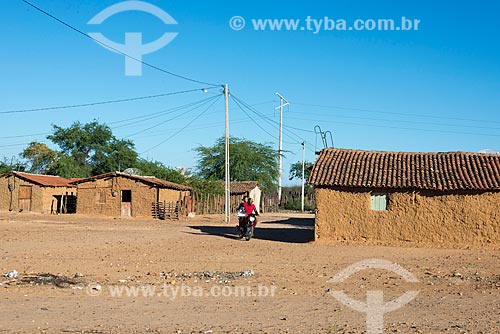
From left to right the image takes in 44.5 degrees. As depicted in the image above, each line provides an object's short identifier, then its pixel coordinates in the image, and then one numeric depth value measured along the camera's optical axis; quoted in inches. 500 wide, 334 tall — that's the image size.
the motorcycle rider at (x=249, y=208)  962.1
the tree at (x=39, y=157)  2819.9
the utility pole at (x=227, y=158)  1427.2
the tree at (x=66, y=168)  2618.1
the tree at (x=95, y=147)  2962.6
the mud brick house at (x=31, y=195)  1903.3
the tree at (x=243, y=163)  2783.0
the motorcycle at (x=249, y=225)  959.0
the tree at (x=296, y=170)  3883.9
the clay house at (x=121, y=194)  1662.2
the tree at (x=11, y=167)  2706.7
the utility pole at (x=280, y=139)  2401.6
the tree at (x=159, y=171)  2365.9
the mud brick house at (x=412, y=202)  874.1
